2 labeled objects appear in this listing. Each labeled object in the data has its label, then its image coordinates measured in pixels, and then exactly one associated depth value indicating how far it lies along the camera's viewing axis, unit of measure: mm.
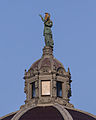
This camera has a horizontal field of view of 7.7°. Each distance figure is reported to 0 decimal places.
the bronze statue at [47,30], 120875
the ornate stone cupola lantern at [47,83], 114250
